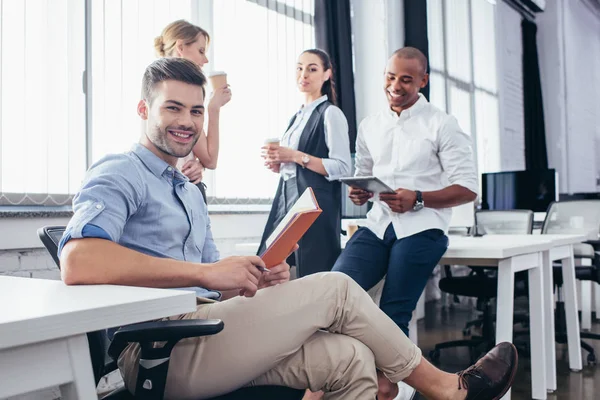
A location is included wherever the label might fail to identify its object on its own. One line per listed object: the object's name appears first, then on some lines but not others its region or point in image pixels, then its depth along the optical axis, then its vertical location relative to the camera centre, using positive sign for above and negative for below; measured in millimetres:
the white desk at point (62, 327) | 733 -147
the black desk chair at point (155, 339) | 1004 -213
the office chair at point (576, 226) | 3873 -138
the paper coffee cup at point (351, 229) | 2611 -76
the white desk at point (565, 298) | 2867 -484
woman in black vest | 2641 +236
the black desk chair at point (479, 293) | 3502 -508
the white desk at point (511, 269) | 2369 -265
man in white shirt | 2213 +78
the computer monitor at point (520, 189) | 5727 +190
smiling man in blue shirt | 1160 -168
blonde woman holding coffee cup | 2367 +555
